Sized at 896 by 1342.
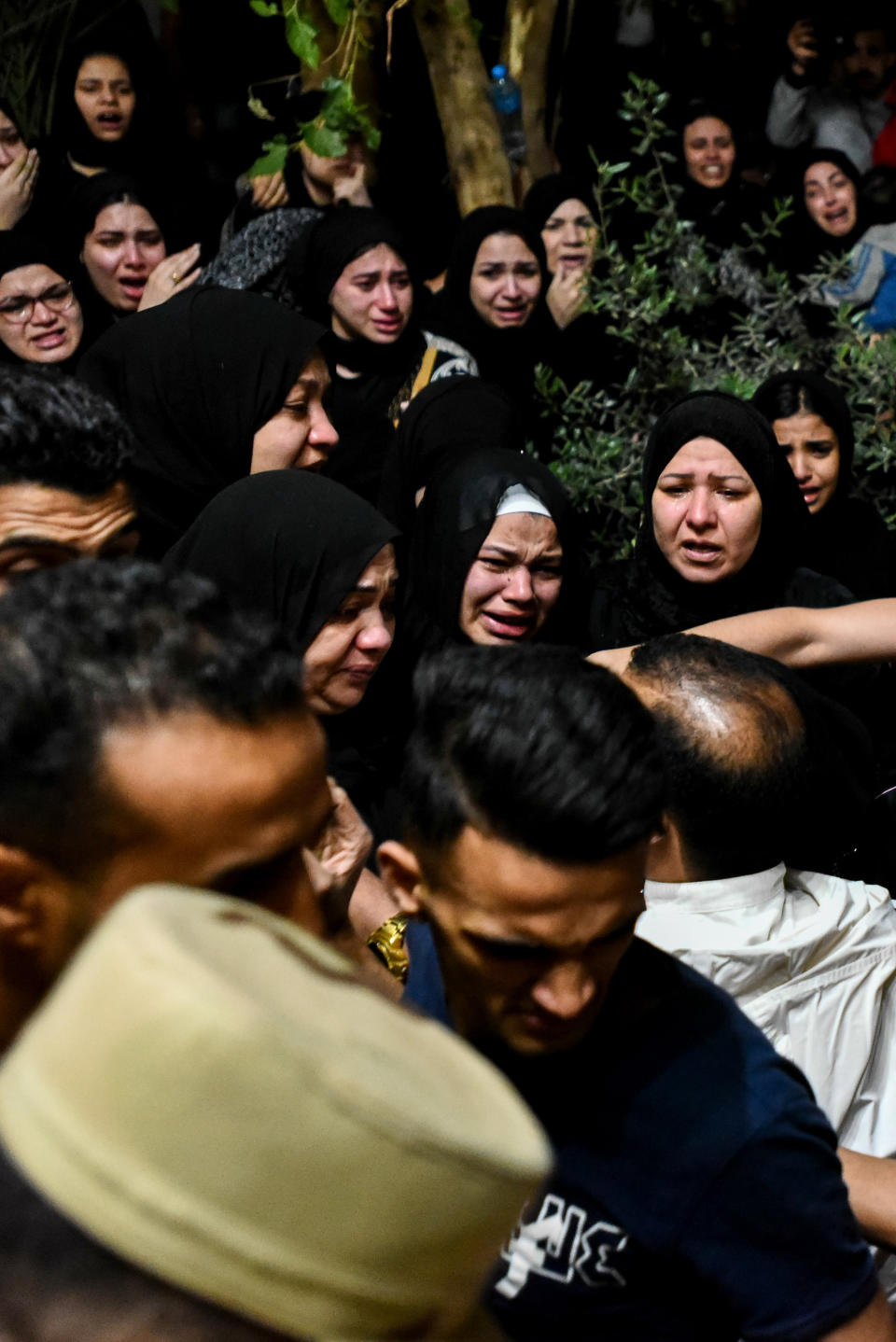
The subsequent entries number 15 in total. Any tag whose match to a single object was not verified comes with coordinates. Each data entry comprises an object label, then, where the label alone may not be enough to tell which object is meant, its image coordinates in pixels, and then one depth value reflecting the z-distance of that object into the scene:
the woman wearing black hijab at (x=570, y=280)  4.69
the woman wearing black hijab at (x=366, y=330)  4.43
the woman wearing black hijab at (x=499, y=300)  4.80
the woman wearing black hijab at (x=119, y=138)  5.11
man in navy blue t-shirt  1.14
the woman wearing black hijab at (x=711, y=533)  3.22
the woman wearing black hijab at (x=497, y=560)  3.10
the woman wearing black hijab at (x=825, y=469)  3.98
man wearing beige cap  0.60
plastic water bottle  5.33
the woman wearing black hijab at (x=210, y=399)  2.92
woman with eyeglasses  4.21
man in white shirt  1.60
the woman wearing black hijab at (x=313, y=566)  2.43
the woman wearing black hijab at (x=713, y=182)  5.71
